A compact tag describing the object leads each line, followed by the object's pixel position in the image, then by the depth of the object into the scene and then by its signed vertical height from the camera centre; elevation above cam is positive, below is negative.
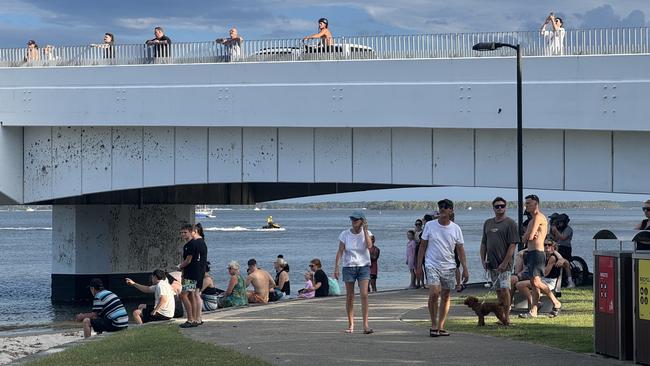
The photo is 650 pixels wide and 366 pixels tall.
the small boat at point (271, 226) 133.88 -3.20
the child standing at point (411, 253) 27.80 -1.35
